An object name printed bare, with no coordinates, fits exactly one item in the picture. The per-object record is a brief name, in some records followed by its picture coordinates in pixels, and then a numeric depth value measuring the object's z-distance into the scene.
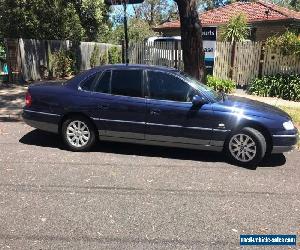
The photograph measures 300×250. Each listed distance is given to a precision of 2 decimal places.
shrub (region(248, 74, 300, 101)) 9.04
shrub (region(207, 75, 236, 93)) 9.41
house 14.60
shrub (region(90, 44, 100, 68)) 13.38
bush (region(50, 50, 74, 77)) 10.89
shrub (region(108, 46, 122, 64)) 14.26
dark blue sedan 4.41
